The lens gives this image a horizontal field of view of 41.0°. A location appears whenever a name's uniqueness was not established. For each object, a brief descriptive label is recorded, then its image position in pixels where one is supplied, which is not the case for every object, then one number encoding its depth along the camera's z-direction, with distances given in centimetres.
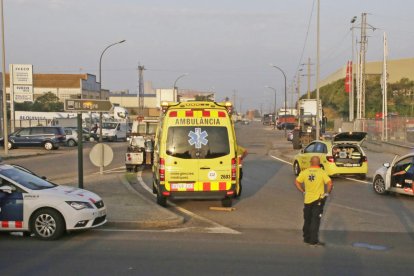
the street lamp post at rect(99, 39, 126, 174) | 4760
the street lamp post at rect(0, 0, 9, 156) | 3118
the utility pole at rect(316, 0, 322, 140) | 3117
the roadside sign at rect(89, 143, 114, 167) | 1612
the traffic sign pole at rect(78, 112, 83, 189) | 1376
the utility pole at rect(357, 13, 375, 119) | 5303
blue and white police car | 938
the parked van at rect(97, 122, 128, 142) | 5375
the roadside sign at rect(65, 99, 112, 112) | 1359
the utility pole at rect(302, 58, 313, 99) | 6881
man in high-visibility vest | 902
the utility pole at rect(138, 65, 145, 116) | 7931
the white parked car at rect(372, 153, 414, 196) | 1497
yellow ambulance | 1258
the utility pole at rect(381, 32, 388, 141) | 3728
